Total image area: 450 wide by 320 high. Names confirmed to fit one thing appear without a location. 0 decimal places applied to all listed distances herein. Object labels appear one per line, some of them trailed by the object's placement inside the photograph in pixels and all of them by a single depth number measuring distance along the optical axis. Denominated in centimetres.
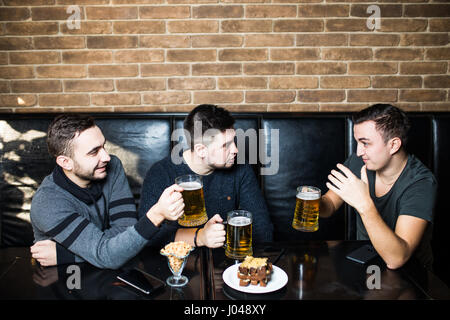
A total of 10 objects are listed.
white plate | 114
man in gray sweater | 132
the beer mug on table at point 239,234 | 131
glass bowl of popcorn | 118
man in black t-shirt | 141
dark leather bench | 225
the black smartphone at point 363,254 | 132
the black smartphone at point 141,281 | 114
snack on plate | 115
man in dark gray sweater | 173
